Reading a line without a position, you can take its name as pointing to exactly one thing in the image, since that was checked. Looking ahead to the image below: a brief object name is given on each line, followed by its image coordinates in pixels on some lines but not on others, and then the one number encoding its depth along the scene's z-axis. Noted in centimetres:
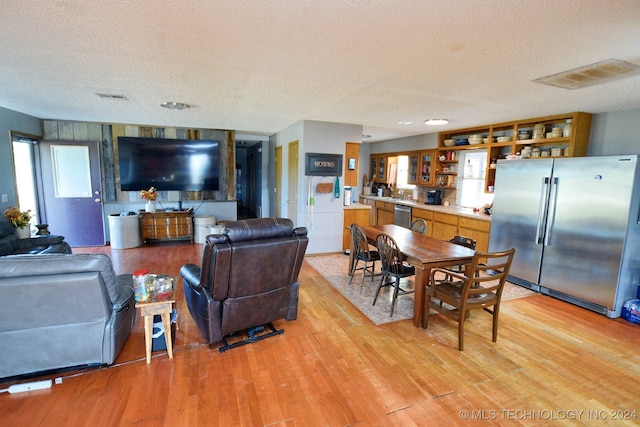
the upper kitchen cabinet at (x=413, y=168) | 701
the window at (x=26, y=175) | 524
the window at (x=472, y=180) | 579
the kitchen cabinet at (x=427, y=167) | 662
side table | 234
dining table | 300
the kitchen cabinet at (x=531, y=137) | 423
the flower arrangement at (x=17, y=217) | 427
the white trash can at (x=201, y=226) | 643
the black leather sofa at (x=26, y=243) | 393
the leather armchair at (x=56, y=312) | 198
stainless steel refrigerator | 334
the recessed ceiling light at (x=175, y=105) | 416
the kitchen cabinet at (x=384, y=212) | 722
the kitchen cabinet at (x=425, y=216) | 602
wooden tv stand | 608
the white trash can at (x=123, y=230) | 578
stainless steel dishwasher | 654
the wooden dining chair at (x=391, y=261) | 329
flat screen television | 616
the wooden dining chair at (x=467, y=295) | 259
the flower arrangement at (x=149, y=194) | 611
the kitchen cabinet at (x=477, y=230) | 489
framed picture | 529
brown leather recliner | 241
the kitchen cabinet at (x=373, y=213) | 790
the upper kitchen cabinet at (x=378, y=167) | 834
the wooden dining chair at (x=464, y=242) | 376
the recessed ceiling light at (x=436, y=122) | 499
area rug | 335
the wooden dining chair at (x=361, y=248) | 392
